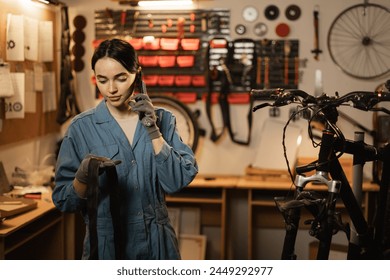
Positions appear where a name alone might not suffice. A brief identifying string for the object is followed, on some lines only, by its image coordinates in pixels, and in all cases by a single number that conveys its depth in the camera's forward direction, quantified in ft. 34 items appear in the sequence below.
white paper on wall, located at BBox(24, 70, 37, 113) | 10.09
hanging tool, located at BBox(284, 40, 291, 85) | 11.22
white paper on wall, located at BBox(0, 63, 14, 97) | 8.64
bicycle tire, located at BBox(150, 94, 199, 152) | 11.35
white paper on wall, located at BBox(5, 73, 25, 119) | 9.17
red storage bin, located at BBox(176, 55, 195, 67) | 11.57
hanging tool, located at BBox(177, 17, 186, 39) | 11.46
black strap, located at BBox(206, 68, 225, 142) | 11.60
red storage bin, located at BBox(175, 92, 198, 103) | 11.68
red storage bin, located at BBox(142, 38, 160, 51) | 11.52
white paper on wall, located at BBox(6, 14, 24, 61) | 9.15
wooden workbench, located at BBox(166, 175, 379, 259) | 10.68
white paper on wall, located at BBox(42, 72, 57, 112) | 10.93
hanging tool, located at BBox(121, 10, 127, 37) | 11.55
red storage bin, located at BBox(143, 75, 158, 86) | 11.67
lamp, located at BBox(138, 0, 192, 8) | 11.17
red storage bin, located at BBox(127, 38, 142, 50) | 11.53
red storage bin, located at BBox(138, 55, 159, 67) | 11.61
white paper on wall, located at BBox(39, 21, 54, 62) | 10.52
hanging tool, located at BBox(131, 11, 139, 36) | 11.55
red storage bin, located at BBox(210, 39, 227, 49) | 11.47
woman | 5.16
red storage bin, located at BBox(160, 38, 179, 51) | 11.49
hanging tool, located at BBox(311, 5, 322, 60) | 10.66
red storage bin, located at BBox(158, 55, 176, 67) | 11.60
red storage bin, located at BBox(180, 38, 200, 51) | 11.49
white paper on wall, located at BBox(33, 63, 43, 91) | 10.41
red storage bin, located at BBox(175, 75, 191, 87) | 11.65
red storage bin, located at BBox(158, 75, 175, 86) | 11.68
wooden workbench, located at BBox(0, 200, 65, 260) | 7.86
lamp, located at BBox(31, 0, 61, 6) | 10.35
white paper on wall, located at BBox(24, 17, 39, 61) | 9.83
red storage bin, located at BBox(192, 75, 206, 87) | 11.65
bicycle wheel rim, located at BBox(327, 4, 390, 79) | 10.30
